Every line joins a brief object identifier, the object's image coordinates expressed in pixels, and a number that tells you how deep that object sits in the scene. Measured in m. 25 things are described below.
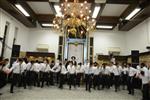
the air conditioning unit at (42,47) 9.50
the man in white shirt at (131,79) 5.23
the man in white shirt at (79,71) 5.80
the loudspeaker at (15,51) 7.12
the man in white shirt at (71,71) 5.67
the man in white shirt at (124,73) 6.01
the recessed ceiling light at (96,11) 6.58
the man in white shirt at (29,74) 5.56
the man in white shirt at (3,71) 4.08
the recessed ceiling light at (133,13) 6.27
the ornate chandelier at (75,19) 5.08
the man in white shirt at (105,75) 5.91
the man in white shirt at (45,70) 5.81
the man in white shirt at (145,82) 4.10
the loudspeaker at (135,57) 7.18
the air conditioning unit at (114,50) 9.49
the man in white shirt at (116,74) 5.86
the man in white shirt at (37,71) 5.63
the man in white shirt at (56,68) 5.91
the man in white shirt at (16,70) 4.49
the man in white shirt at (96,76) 5.75
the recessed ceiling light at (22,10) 6.29
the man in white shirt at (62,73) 5.74
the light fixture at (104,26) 9.09
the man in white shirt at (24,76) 5.20
